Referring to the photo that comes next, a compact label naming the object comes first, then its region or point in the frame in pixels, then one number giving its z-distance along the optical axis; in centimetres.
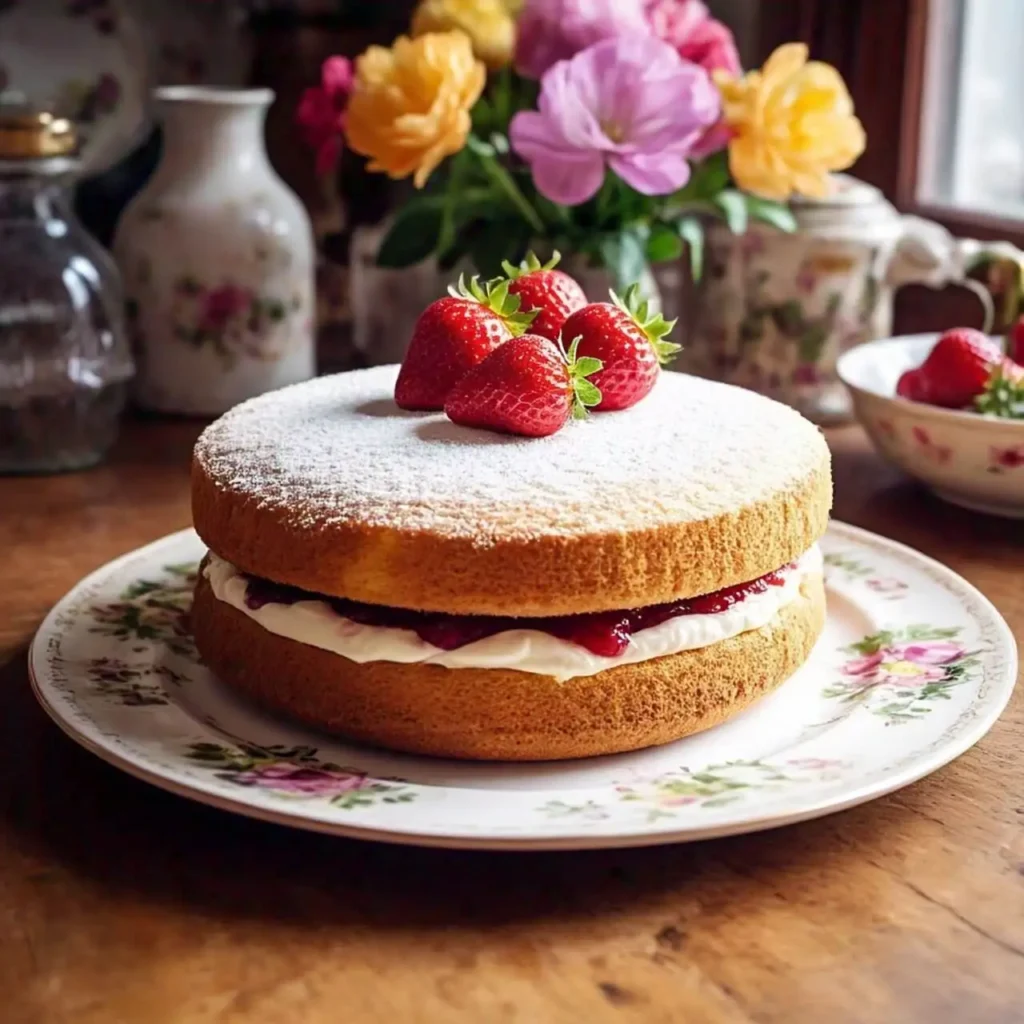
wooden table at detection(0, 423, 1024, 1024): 69
